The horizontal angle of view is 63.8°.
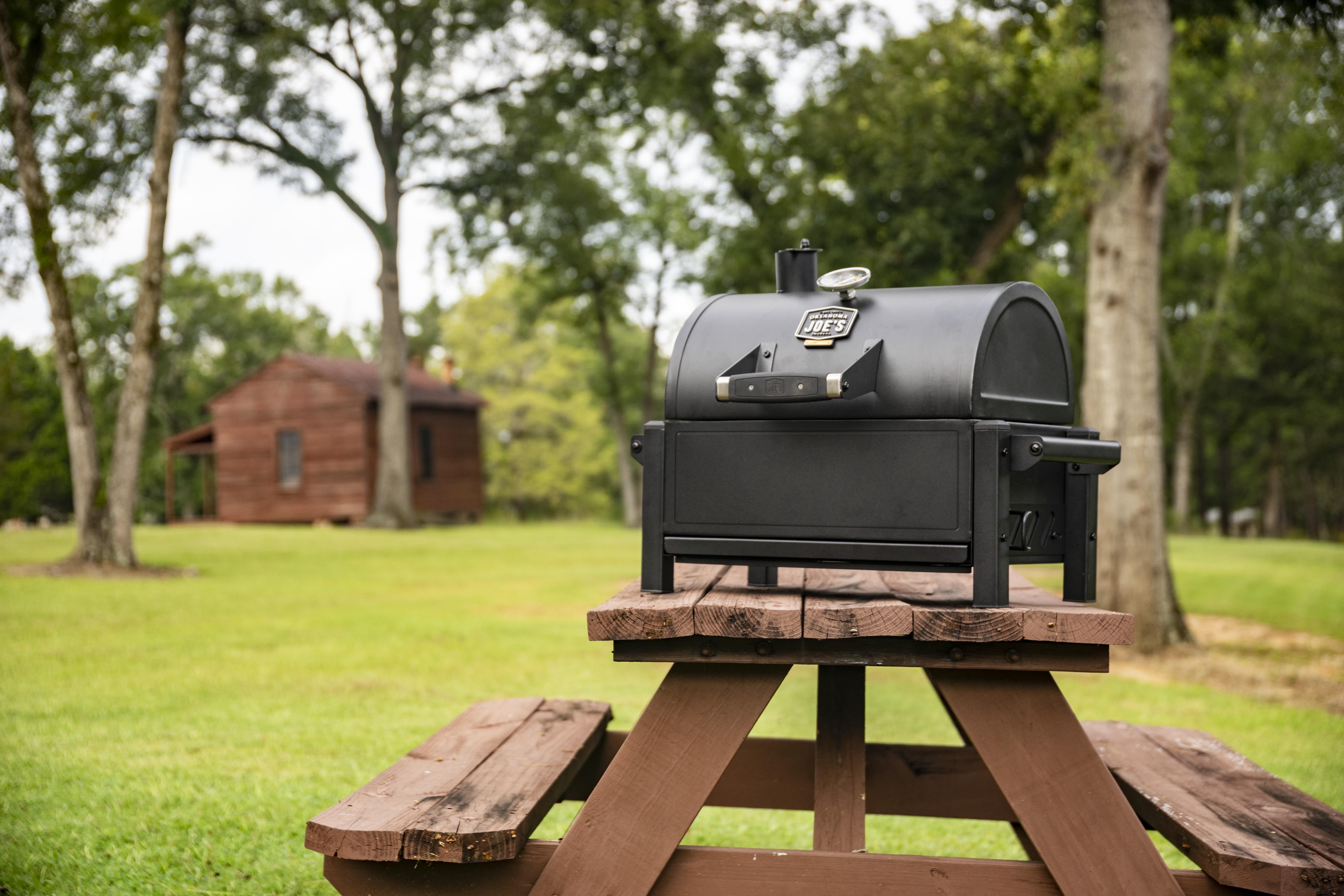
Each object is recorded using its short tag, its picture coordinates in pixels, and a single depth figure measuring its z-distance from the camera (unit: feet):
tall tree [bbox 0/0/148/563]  44.68
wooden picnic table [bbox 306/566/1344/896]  6.79
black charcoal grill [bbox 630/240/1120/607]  7.06
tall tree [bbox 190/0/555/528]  72.54
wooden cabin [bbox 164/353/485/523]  101.96
